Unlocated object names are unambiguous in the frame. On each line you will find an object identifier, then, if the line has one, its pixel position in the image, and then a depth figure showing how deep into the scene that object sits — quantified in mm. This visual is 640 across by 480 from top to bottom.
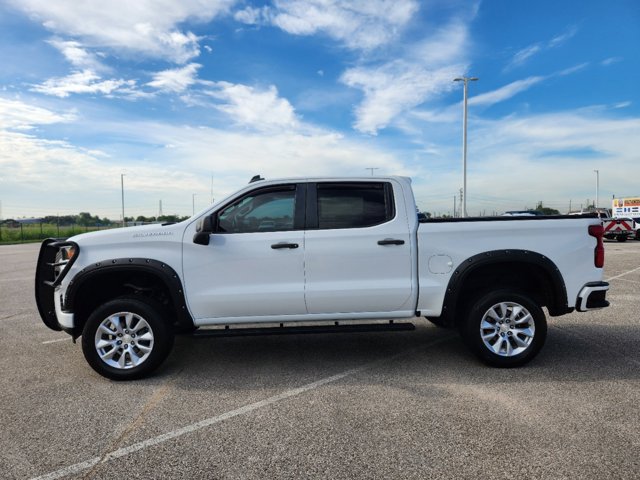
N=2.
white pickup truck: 4574
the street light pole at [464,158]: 29433
